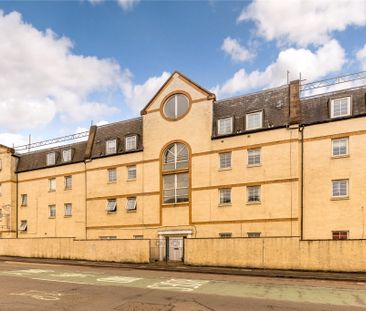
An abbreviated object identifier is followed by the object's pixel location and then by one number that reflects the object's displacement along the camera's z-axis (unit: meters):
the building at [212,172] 25.81
